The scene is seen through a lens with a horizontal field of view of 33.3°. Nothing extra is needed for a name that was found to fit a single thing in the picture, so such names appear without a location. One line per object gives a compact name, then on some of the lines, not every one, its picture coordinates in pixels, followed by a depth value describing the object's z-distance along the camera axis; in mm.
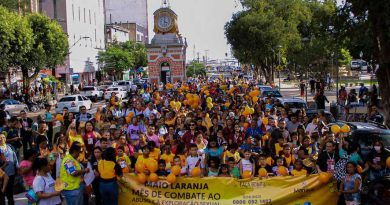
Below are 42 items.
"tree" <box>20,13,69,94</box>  49594
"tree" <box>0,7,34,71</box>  39603
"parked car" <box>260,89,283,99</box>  34644
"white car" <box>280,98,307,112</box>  27328
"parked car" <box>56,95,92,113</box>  37053
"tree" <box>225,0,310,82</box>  54625
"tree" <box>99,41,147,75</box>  77750
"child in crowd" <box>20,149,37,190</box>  11406
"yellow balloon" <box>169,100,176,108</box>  24078
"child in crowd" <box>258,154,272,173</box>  12156
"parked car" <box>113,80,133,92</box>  55322
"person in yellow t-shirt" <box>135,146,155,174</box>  12070
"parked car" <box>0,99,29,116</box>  38688
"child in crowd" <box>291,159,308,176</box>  11575
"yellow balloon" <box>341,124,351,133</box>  14725
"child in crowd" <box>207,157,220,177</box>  12109
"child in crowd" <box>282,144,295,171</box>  12523
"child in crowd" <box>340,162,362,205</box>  10953
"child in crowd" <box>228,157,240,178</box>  12031
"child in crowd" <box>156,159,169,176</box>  12049
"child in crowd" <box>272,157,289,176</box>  11967
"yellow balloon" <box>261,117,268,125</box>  17406
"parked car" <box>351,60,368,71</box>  90644
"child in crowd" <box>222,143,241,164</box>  12961
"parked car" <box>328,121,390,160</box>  15117
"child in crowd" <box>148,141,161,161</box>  12828
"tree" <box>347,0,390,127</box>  15016
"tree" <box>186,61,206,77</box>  115825
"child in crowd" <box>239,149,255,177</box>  12055
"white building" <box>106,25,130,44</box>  88750
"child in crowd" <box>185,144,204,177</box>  12414
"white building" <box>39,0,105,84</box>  67562
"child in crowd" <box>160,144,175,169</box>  12609
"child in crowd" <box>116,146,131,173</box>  12016
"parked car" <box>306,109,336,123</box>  21875
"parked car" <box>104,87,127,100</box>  50147
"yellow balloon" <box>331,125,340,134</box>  14642
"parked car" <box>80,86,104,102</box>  51938
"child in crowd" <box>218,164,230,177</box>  11948
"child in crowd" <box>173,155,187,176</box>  12065
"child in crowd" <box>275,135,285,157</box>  13680
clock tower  63812
